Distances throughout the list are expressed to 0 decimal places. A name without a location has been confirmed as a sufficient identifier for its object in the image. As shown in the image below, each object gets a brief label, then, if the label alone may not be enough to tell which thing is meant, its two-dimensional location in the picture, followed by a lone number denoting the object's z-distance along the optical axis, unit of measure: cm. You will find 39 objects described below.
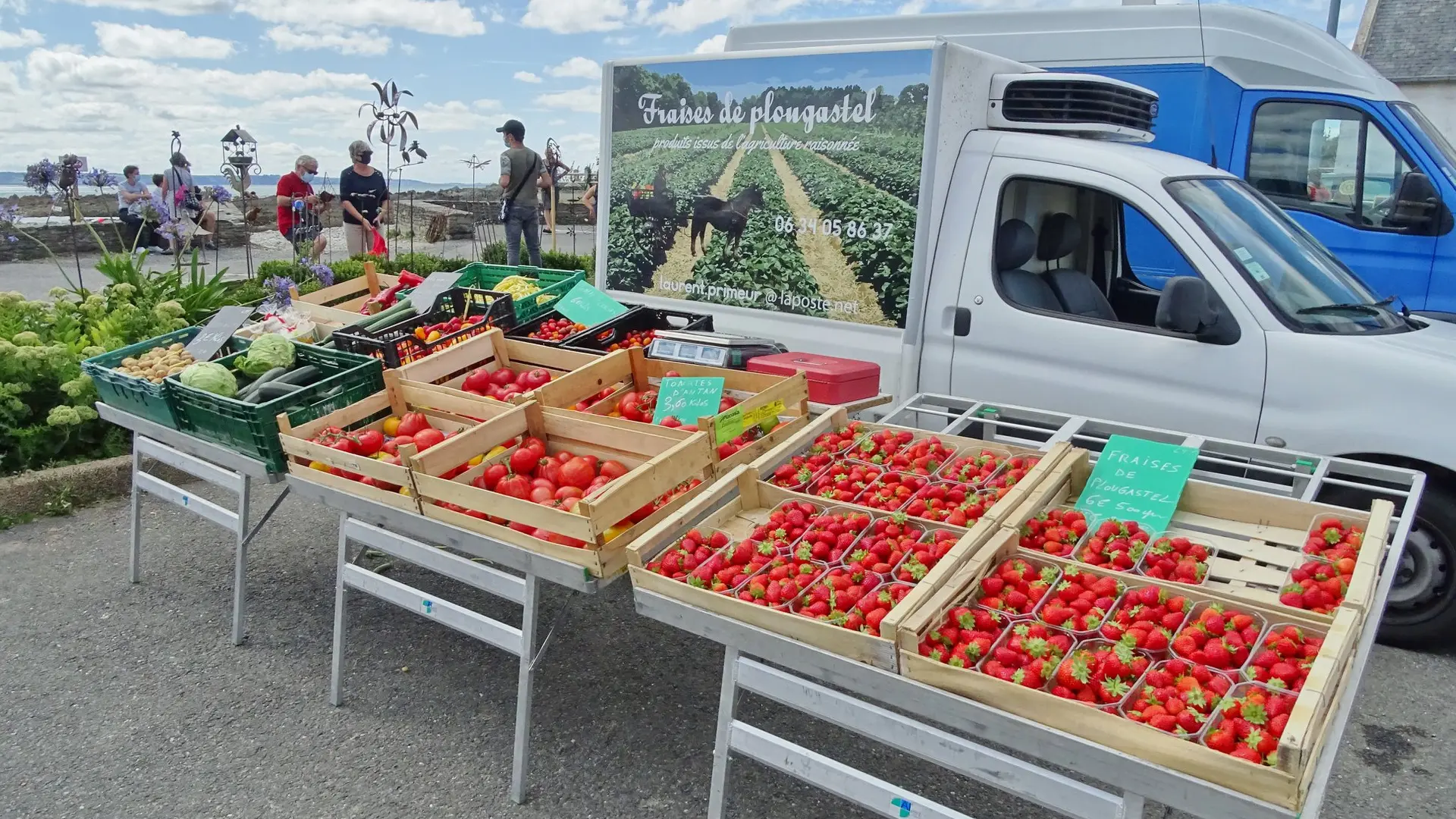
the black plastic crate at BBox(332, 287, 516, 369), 448
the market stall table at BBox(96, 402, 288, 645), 404
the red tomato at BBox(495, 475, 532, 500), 329
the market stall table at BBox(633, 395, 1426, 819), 193
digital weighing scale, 409
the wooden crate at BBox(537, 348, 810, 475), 359
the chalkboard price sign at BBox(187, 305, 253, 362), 482
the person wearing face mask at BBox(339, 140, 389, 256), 1077
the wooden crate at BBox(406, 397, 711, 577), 288
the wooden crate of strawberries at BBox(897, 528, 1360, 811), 186
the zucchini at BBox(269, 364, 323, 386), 432
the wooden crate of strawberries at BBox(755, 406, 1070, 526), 297
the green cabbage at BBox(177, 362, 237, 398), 426
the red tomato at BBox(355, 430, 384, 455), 381
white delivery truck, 376
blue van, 647
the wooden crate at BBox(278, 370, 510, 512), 338
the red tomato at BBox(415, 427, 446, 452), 377
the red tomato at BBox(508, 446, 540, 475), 355
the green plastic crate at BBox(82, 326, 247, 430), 438
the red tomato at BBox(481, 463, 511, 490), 345
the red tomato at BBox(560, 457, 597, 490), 343
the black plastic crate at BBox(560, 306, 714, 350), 465
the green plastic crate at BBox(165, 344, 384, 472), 387
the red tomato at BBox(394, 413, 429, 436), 393
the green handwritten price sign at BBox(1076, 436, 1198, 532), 287
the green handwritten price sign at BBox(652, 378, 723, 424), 367
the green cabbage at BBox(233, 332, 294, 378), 450
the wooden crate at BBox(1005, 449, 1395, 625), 256
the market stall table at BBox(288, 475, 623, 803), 305
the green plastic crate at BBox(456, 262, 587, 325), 527
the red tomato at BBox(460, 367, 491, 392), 438
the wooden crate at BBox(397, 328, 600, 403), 429
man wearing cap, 1107
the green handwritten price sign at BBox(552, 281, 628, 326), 487
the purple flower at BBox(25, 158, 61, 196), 730
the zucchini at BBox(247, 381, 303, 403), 418
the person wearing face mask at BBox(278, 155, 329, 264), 1095
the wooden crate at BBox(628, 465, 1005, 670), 231
